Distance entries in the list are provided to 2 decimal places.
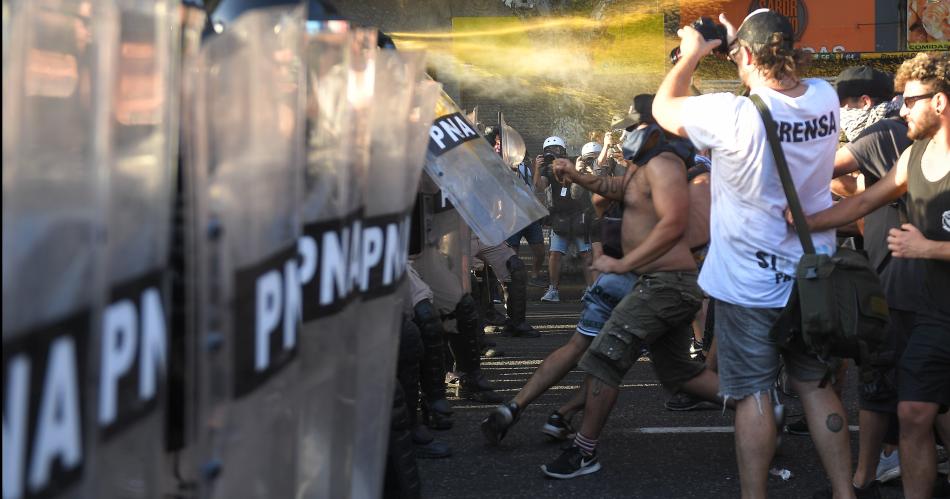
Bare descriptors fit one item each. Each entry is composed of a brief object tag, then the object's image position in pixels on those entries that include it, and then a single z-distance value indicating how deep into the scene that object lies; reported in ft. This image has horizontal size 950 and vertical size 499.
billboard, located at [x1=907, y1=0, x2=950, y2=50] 80.33
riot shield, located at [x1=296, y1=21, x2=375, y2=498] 5.57
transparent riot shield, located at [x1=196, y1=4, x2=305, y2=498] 4.41
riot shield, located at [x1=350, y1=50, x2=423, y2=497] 6.50
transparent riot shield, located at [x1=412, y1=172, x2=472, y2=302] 19.52
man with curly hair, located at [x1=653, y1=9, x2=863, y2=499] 12.10
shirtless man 15.74
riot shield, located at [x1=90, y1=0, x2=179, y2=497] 3.81
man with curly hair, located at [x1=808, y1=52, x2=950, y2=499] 12.57
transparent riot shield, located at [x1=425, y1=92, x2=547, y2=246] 15.61
